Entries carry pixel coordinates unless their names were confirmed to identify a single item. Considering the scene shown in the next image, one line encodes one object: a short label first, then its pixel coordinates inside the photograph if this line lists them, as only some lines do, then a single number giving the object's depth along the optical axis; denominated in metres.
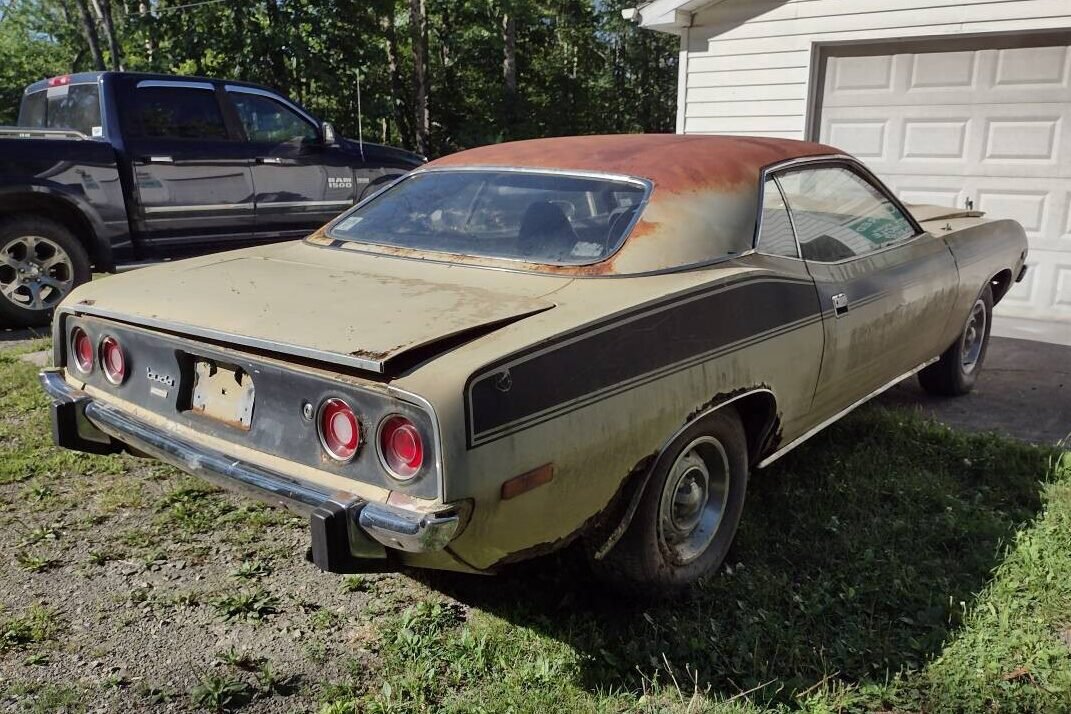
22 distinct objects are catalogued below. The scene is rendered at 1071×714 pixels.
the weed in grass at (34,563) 3.15
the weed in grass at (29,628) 2.70
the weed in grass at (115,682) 2.51
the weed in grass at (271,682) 2.52
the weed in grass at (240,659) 2.62
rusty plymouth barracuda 2.23
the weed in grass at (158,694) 2.46
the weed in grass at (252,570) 3.12
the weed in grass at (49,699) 2.40
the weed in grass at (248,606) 2.88
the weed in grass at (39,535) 3.35
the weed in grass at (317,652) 2.66
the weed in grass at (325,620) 2.84
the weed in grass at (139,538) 3.34
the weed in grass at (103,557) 3.21
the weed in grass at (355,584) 3.06
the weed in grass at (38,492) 3.72
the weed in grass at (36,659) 2.60
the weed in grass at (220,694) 2.44
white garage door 7.20
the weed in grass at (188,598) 2.95
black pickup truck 6.54
